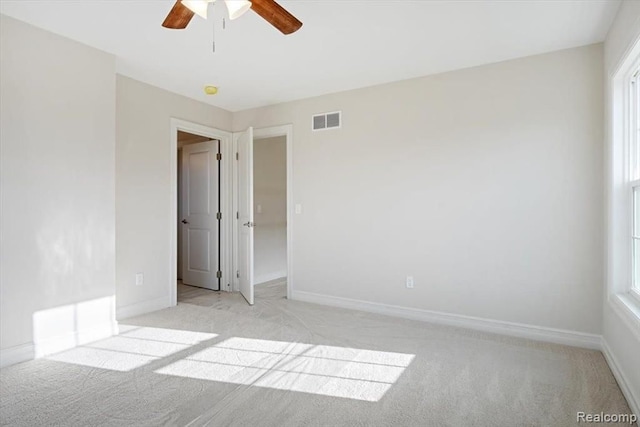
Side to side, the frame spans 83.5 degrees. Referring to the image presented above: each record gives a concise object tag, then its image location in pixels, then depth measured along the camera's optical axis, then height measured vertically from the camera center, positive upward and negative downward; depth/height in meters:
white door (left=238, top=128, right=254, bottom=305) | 4.25 -0.02
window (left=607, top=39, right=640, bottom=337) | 2.38 +0.15
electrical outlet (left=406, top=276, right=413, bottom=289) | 3.69 -0.74
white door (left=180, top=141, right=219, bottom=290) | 4.98 -0.05
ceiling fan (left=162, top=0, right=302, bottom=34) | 1.81 +1.05
